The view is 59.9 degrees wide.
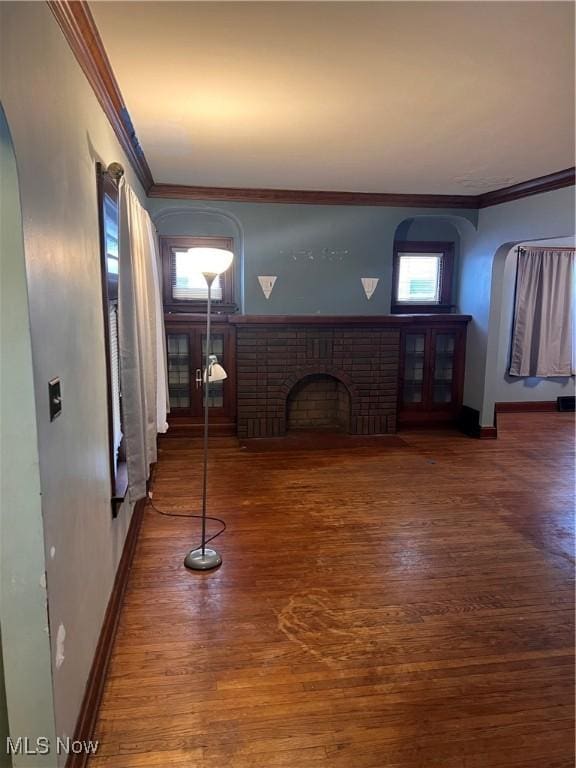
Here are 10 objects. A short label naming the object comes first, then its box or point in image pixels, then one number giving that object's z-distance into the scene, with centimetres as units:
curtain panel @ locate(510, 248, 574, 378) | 635
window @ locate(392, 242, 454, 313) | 560
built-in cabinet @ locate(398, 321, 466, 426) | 554
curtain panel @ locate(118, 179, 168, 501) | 239
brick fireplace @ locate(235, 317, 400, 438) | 504
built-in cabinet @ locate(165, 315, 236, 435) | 503
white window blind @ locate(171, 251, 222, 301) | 516
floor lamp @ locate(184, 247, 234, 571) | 253
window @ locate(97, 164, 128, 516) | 218
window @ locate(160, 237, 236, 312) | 512
